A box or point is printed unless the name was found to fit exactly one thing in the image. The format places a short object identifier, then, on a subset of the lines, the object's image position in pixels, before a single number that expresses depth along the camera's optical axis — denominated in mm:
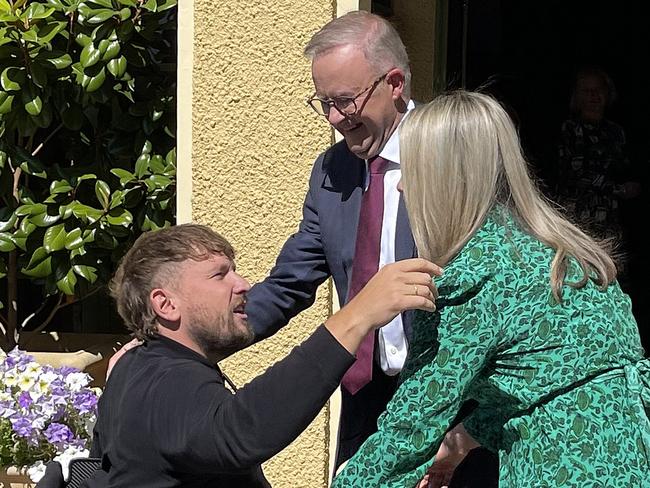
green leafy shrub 4945
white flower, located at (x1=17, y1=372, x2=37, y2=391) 4117
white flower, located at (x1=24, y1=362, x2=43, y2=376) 4168
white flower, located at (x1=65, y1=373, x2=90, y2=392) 4125
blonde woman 2271
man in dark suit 3090
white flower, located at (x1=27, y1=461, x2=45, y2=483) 4047
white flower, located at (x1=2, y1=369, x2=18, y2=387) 4145
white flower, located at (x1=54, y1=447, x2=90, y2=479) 3761
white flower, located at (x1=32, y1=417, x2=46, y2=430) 4035
